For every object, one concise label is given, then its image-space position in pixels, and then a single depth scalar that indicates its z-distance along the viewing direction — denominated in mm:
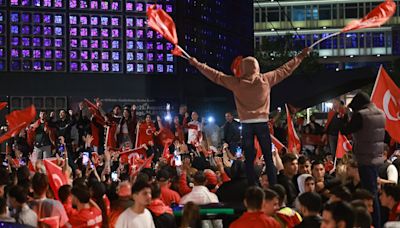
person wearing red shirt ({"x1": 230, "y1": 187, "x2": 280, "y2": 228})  8711
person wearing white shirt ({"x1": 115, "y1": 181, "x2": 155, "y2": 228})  9297
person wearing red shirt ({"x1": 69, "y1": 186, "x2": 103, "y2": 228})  9727
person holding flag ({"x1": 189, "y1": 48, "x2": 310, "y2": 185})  11844
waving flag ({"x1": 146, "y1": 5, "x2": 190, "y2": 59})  11820
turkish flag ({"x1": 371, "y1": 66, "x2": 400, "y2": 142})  16500
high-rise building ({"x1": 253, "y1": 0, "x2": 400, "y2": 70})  79938
